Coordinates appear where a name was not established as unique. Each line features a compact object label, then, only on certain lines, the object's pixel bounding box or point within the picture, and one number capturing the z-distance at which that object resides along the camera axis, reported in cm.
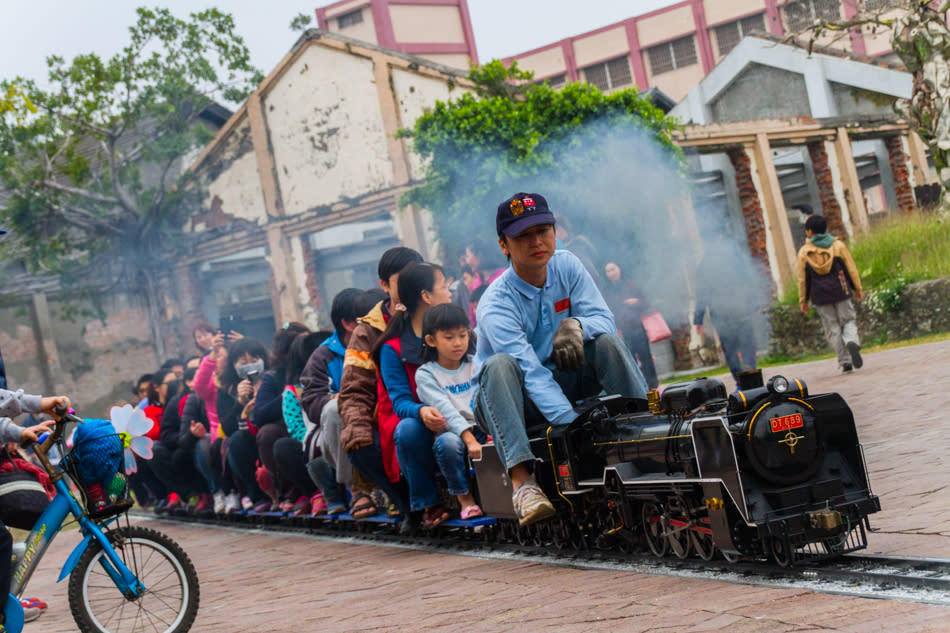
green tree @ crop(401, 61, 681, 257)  1773
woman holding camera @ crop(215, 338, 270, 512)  1108
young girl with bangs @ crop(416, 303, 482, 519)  708
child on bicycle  501
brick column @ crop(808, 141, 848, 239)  2512
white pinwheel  562
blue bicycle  517
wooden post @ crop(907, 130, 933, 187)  2794
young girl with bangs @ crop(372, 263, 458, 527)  739
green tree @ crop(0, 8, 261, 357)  2564
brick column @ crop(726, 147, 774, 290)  2344
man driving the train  573
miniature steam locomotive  439
